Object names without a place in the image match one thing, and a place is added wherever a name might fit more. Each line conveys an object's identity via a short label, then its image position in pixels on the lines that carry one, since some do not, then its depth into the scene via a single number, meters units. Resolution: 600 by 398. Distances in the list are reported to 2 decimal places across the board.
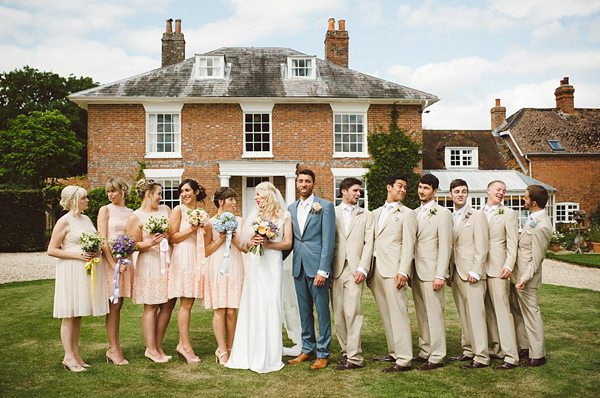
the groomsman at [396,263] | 5.16
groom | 5.32
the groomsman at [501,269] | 5.27
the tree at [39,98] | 35.12
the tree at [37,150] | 28.84
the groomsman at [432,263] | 5.23
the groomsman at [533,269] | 5.35
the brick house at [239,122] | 18.70
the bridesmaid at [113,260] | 5.50
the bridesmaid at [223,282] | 5.49
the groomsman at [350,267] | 5.26
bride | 5.29
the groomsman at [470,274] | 5.26
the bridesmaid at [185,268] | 5.52
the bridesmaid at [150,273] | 5.46
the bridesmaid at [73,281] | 5.20
